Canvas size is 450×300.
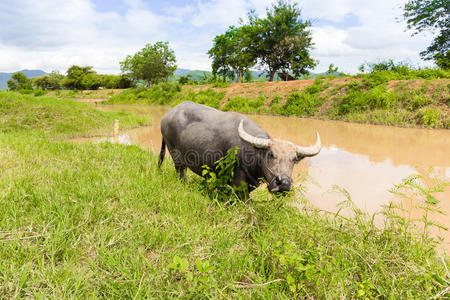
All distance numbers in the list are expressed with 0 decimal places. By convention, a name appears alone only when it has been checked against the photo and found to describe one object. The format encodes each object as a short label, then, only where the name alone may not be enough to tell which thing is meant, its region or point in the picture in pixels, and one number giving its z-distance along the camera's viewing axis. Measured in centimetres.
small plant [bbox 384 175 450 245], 204
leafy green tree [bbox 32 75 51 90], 7122
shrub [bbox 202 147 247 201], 300
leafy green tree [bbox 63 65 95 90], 5736
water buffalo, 264
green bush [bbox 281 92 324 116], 1514
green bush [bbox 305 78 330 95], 1630
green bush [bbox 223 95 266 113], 1756
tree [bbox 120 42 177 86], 3972
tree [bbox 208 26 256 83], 2908
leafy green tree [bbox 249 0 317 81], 2620
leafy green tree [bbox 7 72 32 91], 6693
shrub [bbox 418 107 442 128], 959
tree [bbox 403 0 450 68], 1840
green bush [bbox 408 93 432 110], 1068
